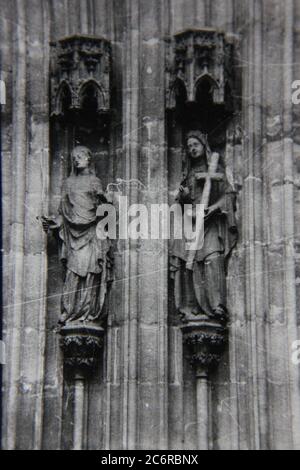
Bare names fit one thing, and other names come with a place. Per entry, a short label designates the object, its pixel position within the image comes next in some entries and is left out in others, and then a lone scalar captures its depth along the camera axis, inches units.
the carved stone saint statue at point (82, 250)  536.4
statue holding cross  535.8
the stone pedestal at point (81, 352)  531.8
